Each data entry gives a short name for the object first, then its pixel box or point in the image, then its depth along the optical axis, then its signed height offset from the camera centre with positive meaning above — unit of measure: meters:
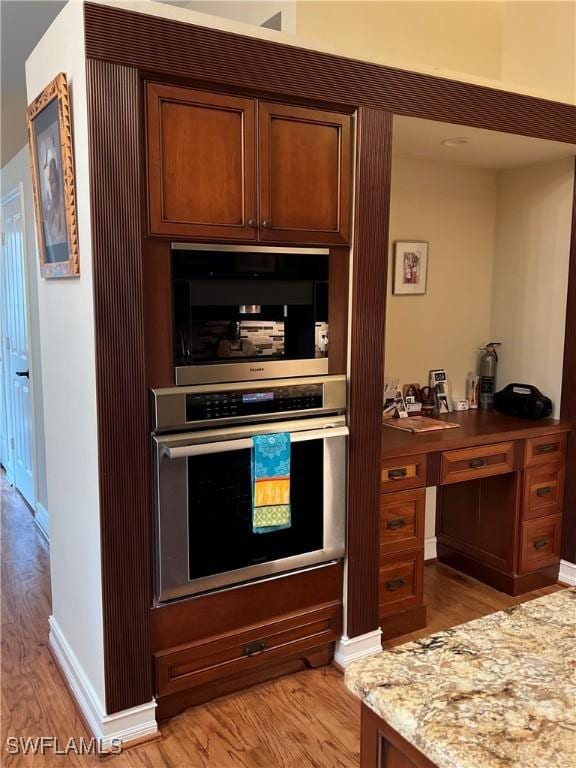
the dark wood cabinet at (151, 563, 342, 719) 2.29 -1.24
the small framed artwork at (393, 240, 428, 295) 3.38 +0.13
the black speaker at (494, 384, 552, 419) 3.42 -0.57
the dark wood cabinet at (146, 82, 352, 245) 2.10 +0.41
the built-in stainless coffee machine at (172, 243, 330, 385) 2.20 -0.07
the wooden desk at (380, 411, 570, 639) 2.84 -1.03
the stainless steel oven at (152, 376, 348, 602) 2.20 -0.67
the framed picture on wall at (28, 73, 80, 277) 2.09 +0.38
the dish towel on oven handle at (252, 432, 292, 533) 2.33 -0.67
